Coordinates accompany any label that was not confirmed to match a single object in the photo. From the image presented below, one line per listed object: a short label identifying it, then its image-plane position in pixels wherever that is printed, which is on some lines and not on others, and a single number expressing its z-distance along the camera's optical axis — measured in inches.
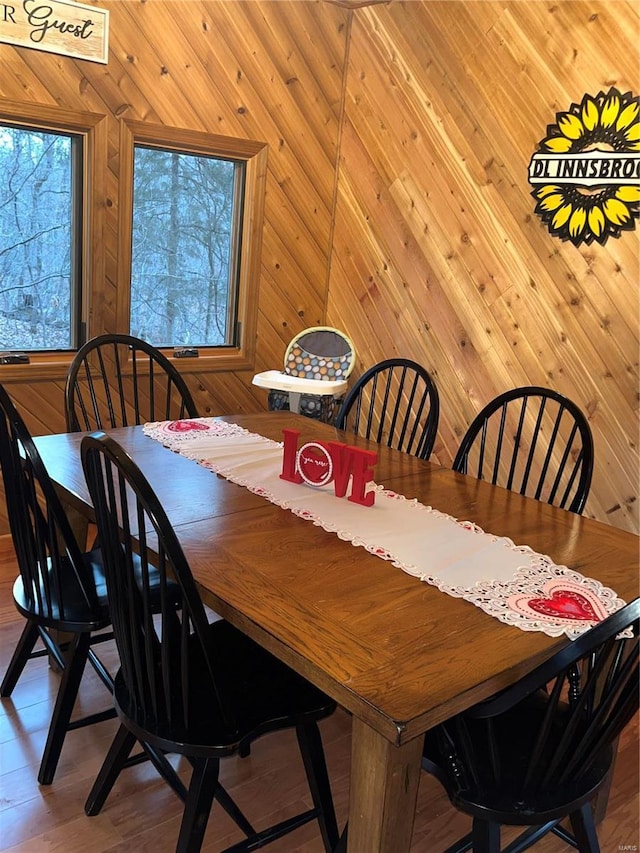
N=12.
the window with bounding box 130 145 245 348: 147.1
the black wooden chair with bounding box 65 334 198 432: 142.5
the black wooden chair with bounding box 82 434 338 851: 56.6
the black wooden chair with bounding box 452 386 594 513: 133.5
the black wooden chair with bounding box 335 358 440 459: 161.0
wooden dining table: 47.8
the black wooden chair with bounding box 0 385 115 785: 71.1
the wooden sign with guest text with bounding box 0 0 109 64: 121.2
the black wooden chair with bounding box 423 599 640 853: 50.2
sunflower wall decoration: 120.3
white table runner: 59.1
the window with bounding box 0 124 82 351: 129.9
